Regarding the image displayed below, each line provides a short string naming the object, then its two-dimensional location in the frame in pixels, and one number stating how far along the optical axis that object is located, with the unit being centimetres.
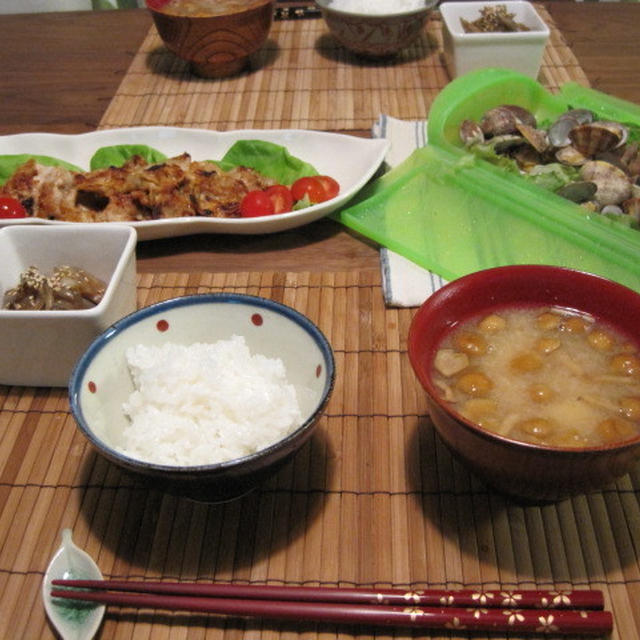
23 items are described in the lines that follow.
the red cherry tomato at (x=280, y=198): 63
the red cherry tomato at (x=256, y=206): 62
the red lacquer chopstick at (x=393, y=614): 38
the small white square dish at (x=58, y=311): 47
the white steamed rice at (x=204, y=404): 43
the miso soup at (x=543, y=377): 41
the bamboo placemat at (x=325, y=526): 41
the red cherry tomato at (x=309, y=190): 64
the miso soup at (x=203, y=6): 85
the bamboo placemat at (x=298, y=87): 80
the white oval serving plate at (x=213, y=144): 68
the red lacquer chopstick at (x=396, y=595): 38
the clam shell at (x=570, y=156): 64
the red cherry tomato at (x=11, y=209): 61
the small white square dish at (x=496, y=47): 78
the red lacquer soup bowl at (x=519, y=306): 37
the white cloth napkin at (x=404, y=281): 56
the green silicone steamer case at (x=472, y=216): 55
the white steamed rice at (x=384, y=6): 89
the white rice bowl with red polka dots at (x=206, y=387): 41
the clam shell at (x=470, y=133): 66
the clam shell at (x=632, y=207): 58
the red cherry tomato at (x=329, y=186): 64
